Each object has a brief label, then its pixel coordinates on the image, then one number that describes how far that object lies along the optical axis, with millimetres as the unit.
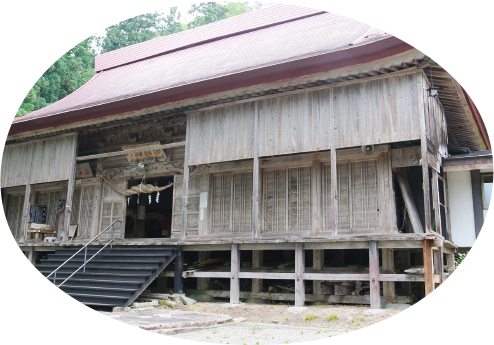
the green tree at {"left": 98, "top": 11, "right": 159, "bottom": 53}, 34125
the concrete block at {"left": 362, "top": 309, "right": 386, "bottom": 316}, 8945
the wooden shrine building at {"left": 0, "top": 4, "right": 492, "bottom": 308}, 10305
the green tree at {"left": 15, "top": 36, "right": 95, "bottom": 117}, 24859
